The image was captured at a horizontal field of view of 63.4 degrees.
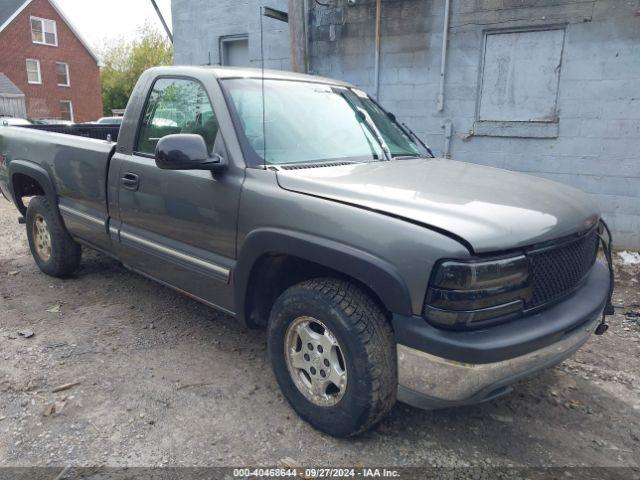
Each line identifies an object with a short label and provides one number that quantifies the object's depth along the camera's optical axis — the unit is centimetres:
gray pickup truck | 219
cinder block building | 617
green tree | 3825
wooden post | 750
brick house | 3048
